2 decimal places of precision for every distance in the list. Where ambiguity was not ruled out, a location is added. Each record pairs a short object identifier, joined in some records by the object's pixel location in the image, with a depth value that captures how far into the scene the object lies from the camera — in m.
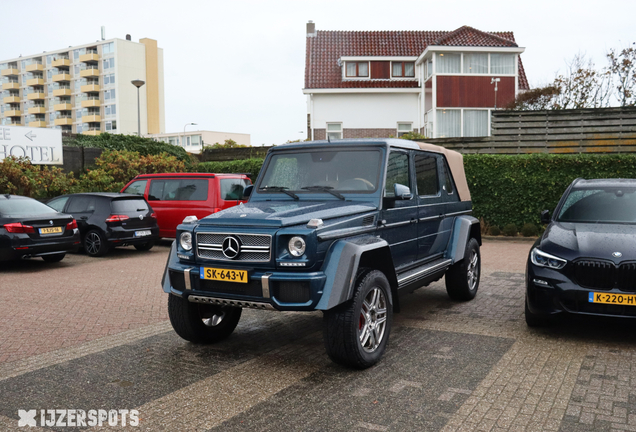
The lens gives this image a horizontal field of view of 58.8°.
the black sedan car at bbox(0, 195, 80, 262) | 10.88
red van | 13.98
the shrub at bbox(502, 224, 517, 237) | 16.81
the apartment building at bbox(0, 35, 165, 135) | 85.69
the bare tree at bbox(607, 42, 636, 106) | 29.95
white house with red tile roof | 31.67
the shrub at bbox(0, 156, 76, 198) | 17.42
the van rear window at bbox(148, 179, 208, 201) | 14.16
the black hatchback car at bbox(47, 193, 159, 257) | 13.31
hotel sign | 19.89
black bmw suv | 5.57
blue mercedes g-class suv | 4.71
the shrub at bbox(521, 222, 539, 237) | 16.55
